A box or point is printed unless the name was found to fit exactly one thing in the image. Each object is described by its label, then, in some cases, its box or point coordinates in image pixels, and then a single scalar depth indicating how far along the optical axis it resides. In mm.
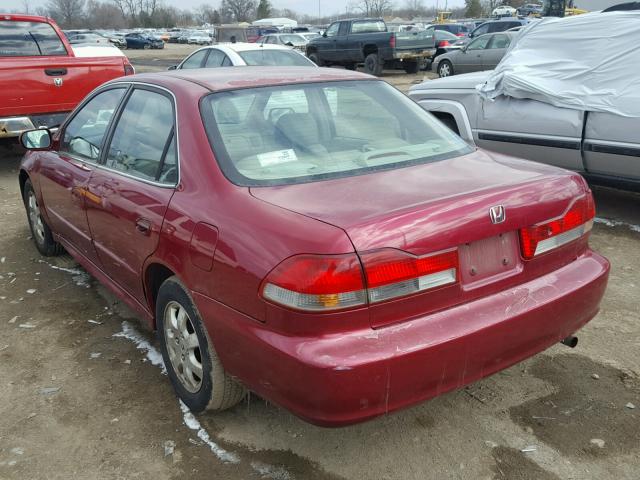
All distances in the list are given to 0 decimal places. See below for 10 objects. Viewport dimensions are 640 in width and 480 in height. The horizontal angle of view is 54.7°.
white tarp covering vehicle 5453
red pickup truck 7629
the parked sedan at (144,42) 54156
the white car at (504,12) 53625
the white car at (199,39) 60688
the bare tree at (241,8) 106812
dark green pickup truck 20172
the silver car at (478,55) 17547
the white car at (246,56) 9766
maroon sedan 2227
